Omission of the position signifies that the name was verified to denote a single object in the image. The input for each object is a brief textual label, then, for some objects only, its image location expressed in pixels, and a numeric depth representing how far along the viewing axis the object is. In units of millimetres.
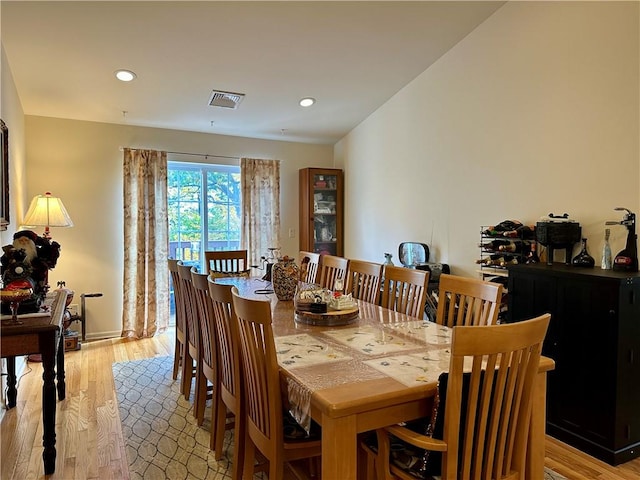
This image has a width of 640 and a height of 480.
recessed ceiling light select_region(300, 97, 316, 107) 4293
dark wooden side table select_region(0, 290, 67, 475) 2033
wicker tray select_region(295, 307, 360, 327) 2123
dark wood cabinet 2236
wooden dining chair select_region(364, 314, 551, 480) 1196
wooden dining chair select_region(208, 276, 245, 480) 1835
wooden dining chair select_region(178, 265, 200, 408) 2652
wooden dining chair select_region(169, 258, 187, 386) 3044
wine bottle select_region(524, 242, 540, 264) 2998
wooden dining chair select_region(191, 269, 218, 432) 2245
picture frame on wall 2707
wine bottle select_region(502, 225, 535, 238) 3012
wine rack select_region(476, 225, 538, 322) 3027
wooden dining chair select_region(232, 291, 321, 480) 1511
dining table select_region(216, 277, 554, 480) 1270
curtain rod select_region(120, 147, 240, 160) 4834
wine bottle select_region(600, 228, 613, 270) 2535
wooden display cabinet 5352
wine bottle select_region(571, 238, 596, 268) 2646
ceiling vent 3986
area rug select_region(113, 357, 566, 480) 2168
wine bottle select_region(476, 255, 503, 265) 3191
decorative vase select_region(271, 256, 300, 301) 2680
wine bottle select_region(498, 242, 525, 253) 3059
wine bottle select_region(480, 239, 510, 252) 3182
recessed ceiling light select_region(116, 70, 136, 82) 3424
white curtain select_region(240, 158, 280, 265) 5109
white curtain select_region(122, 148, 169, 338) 4512
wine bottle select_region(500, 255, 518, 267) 3061
